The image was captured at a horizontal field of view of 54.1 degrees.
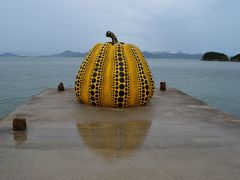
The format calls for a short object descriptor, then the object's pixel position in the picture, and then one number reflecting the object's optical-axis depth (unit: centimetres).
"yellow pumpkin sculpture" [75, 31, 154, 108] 628
